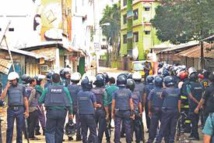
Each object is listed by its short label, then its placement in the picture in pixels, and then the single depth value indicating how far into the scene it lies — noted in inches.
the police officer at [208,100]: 492.4
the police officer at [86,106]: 521.7
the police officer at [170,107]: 528.4
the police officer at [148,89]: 637.9
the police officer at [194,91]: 572.1
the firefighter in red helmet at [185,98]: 582.2
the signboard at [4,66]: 789.1
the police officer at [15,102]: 516.4
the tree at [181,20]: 837.2
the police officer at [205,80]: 603.8
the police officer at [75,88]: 583.3
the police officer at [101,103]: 556.4
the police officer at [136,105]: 564.1
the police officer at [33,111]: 608.7
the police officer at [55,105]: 488.7
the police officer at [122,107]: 530.6
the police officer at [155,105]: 554.9
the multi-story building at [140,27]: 2674.7
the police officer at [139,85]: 621.3
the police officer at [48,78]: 650.2
